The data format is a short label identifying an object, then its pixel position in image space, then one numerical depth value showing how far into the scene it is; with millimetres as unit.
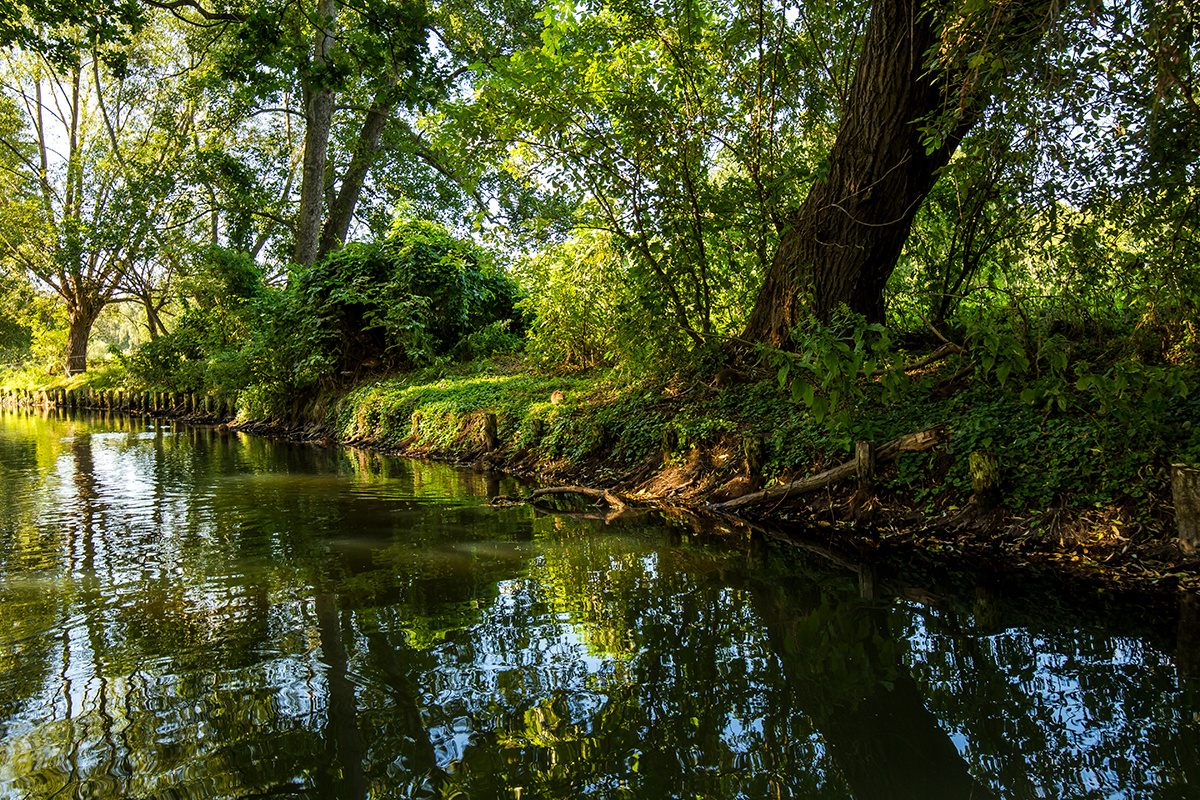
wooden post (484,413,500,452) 9742
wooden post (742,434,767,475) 6328
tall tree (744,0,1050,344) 6062
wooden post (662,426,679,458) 7215
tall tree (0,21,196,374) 22750
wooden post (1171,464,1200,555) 3916
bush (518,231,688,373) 7883
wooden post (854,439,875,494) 5539
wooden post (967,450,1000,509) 4891
